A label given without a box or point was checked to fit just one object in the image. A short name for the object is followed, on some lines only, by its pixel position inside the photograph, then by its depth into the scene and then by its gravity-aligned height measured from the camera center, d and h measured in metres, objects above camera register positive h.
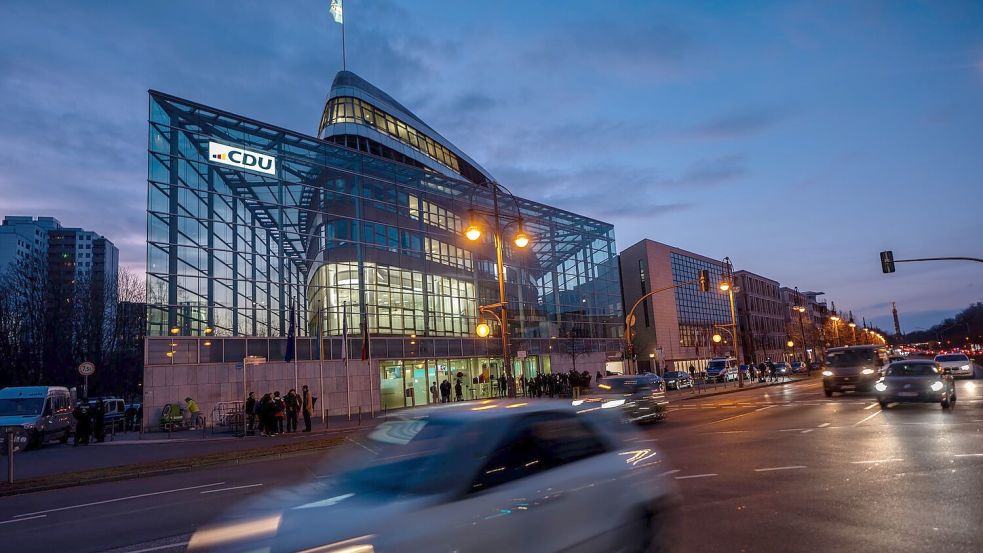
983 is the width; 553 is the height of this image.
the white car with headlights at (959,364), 32.38 -2.15
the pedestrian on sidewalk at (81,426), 23.08 -1.83
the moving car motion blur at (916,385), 16.39 -1.65
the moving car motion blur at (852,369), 23.42 -1.49
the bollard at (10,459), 12.80 -1.69
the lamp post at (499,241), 17.44 +3.77
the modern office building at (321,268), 29.19 +6.23
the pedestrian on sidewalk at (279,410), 22.66 -1.65
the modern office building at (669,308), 71.31 +5.11
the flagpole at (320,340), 26.61 +1.33
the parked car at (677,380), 42.84 -2.74
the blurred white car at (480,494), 3.48 -0.97
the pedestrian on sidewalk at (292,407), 23.72 -1.62
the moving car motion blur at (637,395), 17.98 -1.61
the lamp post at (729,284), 37.94 +4.22
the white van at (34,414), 21.78 -1.21
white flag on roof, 47.06 +30.27
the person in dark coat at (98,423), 24.26 -1.85
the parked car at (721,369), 48.78 -2.49
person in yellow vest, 26.45 -1.77
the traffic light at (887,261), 28.50 +3.62
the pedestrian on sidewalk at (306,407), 23.37 -1.66
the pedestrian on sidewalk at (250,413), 23.19 -1.73
